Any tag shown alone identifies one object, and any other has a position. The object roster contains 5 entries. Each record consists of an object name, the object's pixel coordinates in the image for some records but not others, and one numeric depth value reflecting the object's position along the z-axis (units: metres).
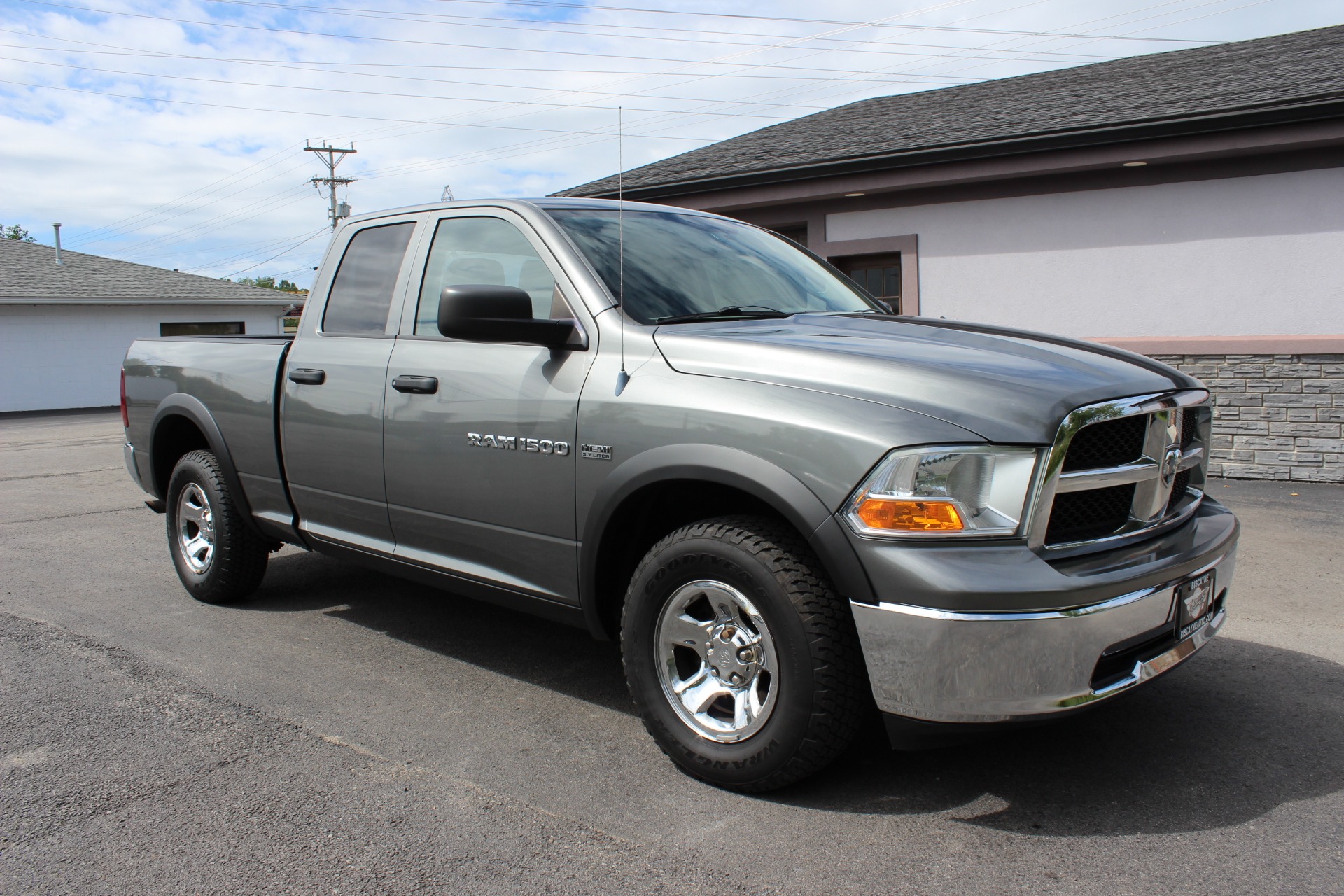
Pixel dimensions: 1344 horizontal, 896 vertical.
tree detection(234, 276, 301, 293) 91.19
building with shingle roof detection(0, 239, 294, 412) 26.61
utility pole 47.56
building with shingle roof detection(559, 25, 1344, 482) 8.96
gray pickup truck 2.74
